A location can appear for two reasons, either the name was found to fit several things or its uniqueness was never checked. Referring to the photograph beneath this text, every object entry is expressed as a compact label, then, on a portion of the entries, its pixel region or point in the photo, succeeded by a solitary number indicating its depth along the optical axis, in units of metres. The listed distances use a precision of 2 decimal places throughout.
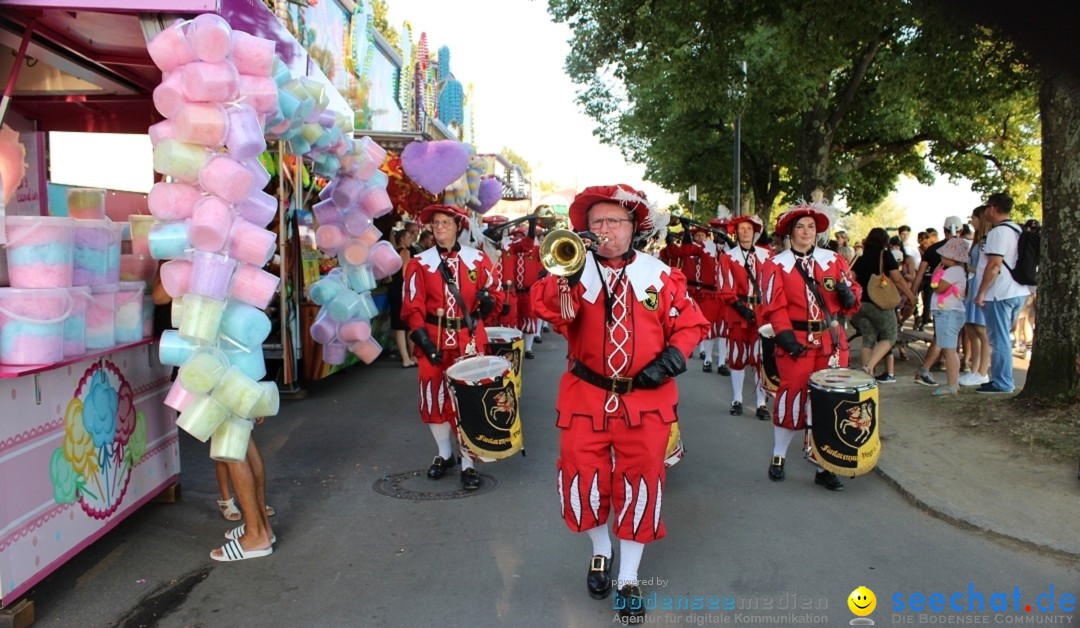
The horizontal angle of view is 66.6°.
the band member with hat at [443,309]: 6.00
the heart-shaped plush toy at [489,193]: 12.23
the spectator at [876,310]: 9.82
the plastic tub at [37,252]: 3.89
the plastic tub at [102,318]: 4.39
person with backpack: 8.26
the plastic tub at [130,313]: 4.68
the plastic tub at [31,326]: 3.76
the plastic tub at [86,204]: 5.05
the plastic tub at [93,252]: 4.30
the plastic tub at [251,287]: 4.43
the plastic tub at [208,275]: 4.23
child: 8.84
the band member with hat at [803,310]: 5.89
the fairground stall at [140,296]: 3.87
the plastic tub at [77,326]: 4.09
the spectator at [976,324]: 9.29
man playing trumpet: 3.91
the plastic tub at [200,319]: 4.23
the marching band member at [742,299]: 8.77
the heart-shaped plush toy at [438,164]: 8.84
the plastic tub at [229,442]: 4.39
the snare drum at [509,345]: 6.76
